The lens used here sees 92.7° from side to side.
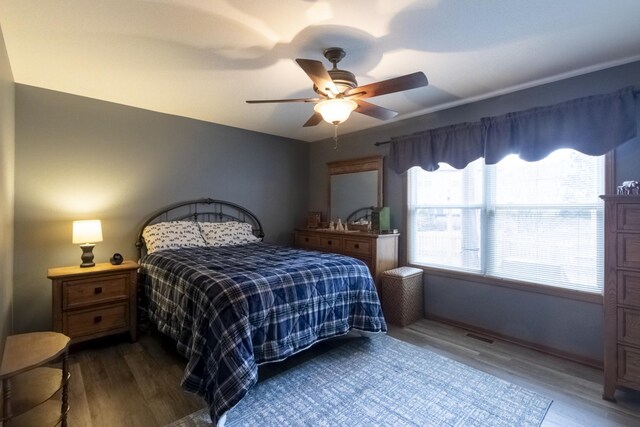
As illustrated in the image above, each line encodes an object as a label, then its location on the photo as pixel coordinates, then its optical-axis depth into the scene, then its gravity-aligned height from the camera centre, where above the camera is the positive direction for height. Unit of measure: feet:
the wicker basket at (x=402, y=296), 11.13 -3.08
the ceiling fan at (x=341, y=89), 6.60 +2.85
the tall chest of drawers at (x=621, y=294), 6.49 -1.80
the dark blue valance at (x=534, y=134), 7.74 +2.41
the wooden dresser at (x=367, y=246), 11.95 -1.37
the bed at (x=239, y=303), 6.18 -2.18
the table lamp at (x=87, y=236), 9.25 -0.59
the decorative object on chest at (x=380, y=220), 12.50 -0.26
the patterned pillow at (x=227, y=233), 12.37 -0.76
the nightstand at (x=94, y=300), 8.51 -2.47
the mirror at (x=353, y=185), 13.79 +1.38
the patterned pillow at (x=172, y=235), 11.00 -0.74
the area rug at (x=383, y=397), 6.11 -4.10
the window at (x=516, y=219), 8.55 -0.22
